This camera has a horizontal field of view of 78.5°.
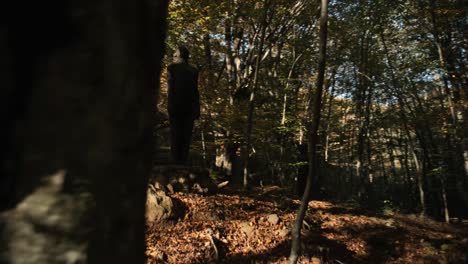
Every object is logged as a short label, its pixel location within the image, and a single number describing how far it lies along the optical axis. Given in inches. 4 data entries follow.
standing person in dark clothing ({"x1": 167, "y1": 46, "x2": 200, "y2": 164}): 271.3
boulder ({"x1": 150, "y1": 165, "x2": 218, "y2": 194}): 269.6
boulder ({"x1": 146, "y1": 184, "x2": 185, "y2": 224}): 215.3
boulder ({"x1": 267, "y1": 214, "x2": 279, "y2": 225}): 256.4
